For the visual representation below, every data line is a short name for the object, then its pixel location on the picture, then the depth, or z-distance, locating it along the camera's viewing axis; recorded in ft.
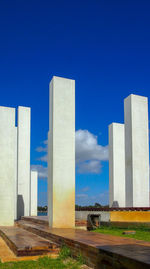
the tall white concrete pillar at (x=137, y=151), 47.16
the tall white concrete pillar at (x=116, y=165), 61.41
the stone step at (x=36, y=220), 39.11
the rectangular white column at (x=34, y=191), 75.79
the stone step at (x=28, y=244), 22.32
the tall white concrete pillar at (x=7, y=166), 46.16
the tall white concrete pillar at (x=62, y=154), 34.40
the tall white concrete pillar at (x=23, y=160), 61.93
